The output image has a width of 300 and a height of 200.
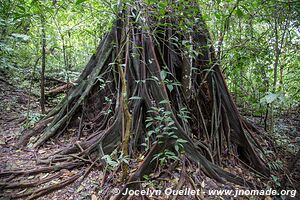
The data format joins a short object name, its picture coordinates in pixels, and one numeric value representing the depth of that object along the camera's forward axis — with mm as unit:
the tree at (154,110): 2732
